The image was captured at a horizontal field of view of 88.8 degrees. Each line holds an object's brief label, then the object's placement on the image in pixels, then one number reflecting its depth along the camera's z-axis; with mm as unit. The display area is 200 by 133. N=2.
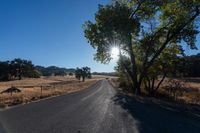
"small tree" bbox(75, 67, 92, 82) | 51439
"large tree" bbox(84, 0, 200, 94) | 10327
